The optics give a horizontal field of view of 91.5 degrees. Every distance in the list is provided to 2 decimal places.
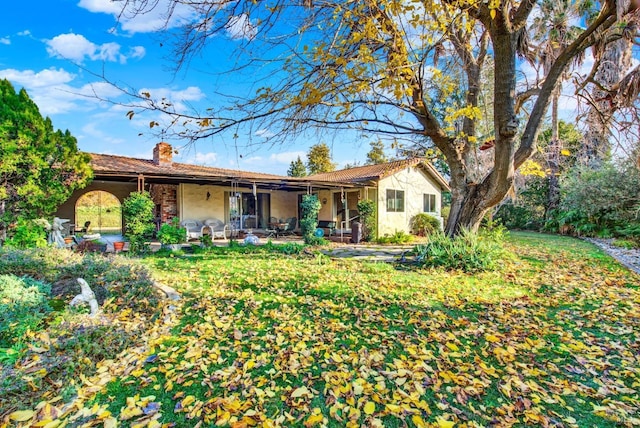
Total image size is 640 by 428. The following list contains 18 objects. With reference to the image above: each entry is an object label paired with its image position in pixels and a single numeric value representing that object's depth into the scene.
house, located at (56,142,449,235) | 13.18
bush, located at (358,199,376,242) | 14.46
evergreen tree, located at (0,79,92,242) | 7.41
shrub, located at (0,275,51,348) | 3.09
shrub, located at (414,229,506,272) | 7.48
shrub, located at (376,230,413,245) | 14.34
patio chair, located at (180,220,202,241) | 14.23
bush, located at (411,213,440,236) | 17.16
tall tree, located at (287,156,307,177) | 30.61
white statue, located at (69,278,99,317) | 3.81
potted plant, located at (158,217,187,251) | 10.49
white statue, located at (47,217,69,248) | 8.57
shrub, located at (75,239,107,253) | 9.41
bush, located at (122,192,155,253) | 9.74
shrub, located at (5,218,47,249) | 7.62
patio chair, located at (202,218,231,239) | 14.31
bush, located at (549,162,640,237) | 13.34
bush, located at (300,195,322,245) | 12.42
